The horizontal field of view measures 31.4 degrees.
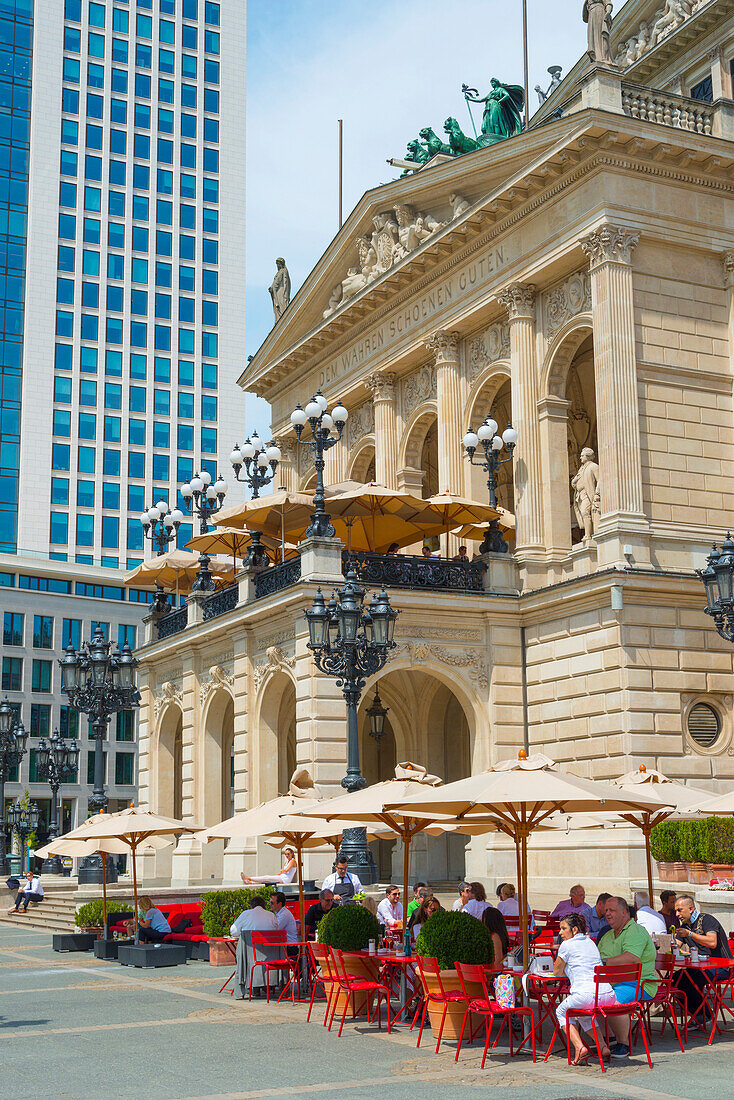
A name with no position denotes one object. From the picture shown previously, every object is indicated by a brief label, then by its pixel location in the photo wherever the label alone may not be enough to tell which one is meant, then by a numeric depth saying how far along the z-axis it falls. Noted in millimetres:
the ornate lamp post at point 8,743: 42719
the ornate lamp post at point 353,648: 22312
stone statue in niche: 30859
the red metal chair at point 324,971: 15344
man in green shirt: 12758
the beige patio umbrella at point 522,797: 13547
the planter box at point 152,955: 22031
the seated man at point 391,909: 18844
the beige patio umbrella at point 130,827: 22234
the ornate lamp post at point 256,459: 29906
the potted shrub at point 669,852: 23000
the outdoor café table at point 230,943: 20956
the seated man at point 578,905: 16944
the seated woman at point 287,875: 21972
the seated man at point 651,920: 14844
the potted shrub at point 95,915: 25797
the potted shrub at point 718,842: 22344
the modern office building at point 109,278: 84562
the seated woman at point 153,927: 23469
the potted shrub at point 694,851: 22484
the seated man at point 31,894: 36062
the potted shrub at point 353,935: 15453
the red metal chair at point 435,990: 13492
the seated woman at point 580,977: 12531
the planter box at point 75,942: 25516
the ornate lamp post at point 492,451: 31922
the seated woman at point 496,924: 14914
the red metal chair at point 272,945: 17391
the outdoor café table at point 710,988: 13727
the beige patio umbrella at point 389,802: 16156
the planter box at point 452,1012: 13633
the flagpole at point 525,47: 39000
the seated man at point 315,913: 18281
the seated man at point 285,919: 17953
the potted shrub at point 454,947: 13609
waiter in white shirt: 19047
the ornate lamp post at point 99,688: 30844
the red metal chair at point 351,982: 14781
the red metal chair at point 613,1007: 12469
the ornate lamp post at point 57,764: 49156
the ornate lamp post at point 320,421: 25656
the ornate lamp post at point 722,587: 20547
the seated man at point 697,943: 14086
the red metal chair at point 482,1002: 13062
